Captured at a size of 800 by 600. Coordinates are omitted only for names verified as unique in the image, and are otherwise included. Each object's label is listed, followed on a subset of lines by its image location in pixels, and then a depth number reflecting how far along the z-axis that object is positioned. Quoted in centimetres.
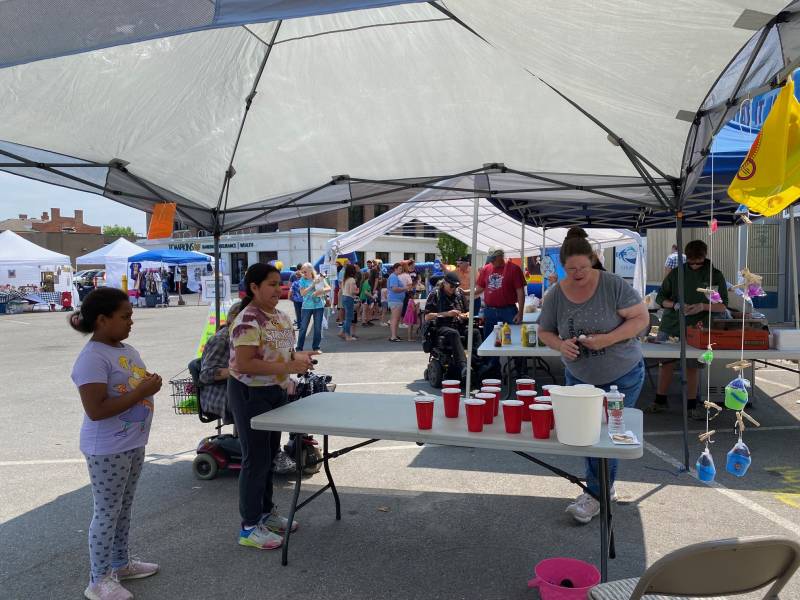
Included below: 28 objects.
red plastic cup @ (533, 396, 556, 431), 308
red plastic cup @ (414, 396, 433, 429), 316
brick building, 6406
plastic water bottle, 293
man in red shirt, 848
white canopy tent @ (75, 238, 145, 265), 2688
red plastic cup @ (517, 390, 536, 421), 320
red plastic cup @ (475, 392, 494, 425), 321
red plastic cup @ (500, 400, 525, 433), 303
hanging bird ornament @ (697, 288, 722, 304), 359
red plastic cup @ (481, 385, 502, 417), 338
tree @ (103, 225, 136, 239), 10025
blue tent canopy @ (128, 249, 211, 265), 2544
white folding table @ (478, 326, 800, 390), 561
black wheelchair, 801
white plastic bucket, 274
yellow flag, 309
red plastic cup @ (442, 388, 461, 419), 338
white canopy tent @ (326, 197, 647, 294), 1286
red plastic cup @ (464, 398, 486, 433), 307
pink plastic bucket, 286
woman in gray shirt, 357
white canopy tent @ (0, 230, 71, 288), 2400
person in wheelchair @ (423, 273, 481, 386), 796
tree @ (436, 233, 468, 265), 4841
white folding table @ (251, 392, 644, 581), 289
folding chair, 161
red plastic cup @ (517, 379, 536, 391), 333
